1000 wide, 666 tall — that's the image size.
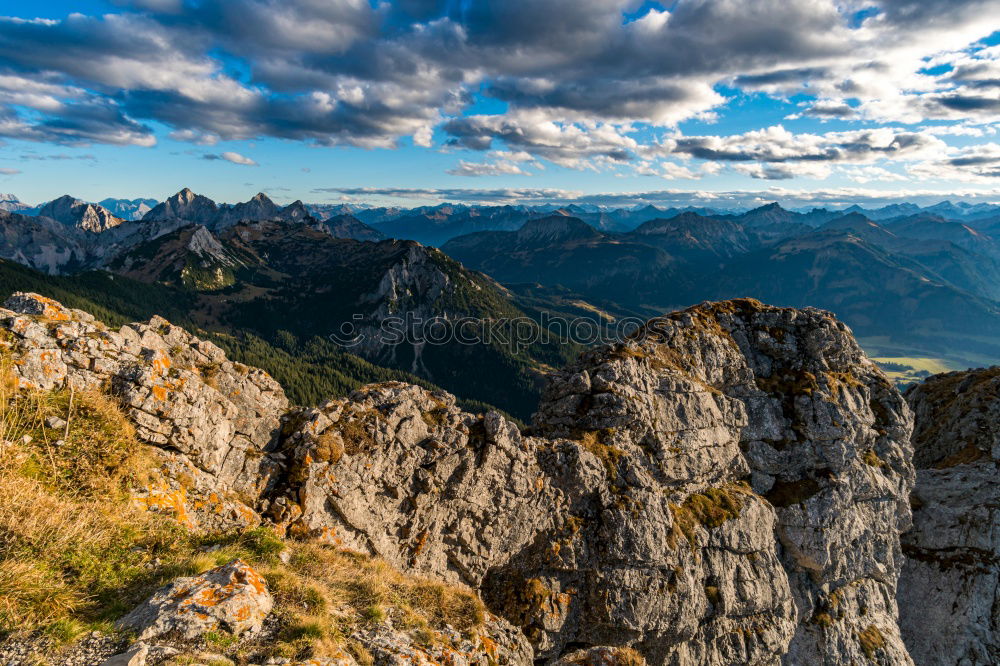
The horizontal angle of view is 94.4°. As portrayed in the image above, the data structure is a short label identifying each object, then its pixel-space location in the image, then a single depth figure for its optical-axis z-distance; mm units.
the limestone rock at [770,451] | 39375
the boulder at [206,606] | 11461
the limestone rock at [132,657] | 9844
